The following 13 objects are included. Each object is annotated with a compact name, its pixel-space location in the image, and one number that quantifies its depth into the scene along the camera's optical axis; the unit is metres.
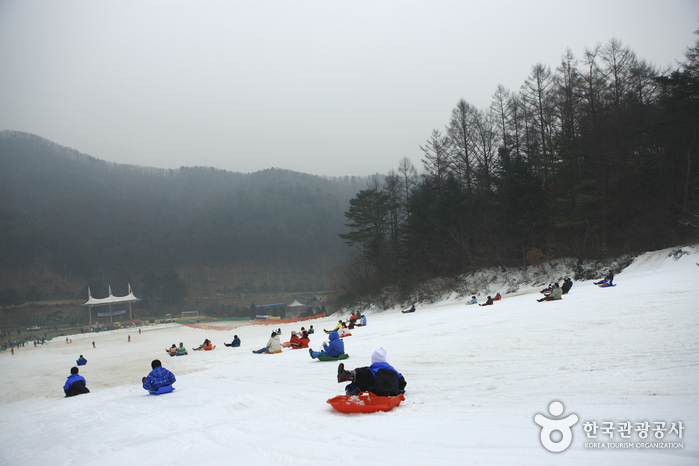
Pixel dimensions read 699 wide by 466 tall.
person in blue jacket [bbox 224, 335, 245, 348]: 22.27
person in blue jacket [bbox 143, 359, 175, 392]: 9.65
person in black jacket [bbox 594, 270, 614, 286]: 17.84
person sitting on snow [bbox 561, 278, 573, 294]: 18.31
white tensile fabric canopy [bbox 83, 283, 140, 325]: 65.69
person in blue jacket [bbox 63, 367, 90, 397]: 11.05
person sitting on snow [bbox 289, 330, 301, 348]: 16.59
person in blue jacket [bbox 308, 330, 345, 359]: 11.67
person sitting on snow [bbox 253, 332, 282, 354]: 15.61
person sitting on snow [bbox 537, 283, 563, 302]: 16.41
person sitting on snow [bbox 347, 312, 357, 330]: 22.34
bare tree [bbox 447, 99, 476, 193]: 38.88
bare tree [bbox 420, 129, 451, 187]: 41.31
